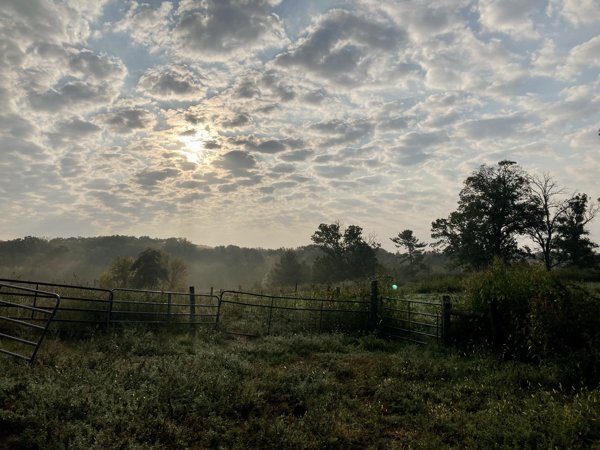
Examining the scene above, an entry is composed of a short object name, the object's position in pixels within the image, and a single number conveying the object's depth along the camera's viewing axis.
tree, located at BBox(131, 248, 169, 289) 62.66
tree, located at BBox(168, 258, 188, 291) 68.31
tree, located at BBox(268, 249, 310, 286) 71.81
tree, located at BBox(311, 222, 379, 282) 67.00
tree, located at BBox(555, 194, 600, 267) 44.84
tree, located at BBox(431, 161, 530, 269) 42.31
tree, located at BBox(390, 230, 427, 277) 72.55
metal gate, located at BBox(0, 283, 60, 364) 8.37
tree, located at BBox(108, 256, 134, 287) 67.01
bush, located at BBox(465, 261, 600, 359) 10.34
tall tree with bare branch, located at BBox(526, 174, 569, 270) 43.25
